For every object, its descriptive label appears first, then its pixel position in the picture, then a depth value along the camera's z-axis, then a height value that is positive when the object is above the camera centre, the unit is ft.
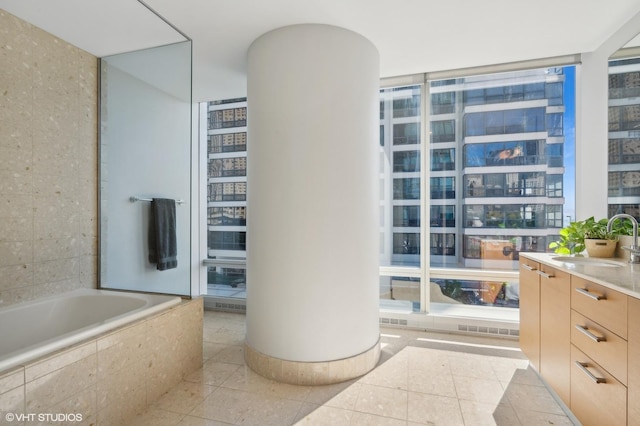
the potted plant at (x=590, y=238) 6.85 -0.57
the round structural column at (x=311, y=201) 6.79 +0.24
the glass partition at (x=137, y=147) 8.46 +1.78
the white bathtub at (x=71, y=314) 5.88 -2.28
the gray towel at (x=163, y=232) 8.93 -0.61
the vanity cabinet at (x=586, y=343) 3.97 -2.05
